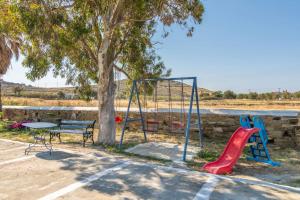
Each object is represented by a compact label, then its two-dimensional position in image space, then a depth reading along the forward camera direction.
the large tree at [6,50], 15.60
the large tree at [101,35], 7.22
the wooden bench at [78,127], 8.11
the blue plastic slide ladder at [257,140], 6.07
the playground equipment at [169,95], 6.96
